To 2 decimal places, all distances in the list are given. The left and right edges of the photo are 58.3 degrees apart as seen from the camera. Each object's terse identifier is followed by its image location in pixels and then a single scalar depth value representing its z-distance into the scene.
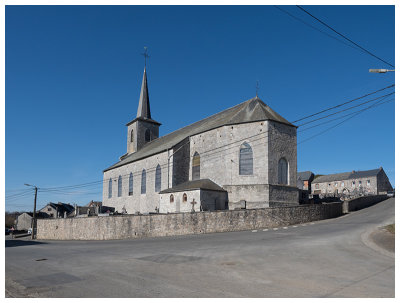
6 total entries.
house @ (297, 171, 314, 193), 85.75
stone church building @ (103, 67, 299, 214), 31.69
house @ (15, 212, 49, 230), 74.44
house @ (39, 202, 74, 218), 79.41
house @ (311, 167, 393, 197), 72.88
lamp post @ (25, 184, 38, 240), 44.59
